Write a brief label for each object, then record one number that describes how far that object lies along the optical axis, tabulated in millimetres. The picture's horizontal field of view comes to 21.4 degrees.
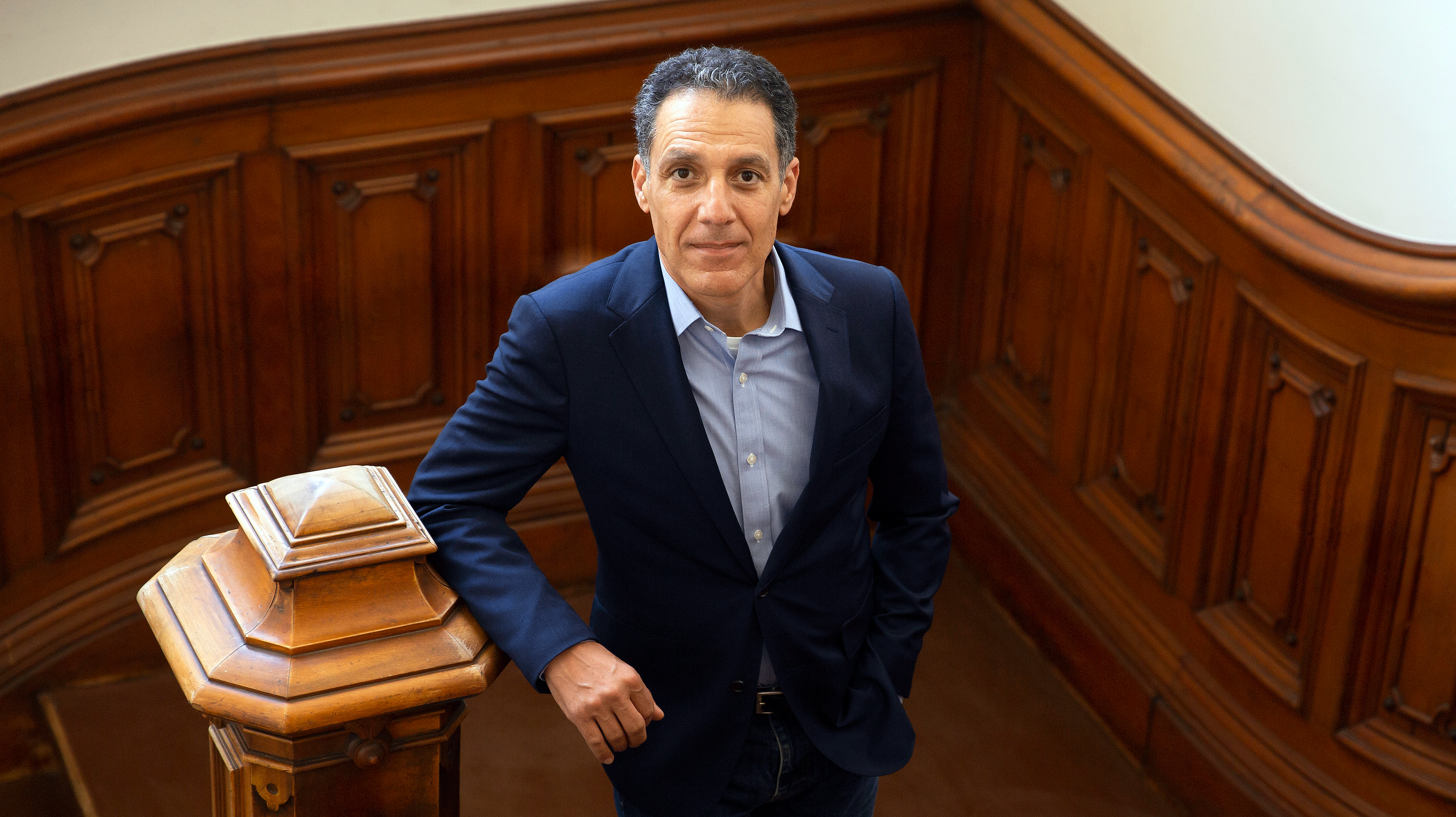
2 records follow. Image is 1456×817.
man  3847
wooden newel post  3498
